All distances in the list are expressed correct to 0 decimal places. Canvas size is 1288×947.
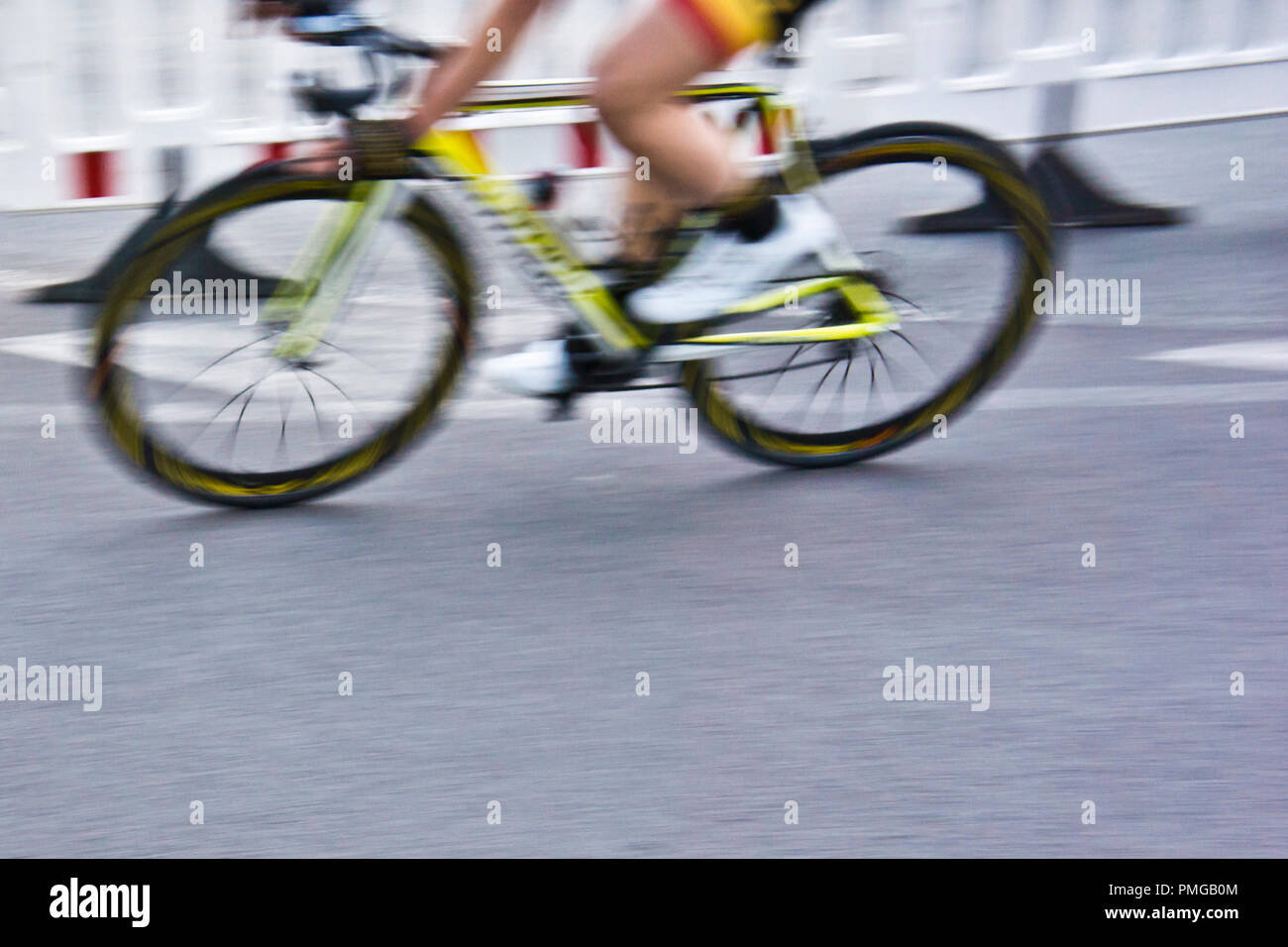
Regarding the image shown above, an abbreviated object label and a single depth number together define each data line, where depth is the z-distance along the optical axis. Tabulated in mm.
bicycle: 8320
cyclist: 8031
